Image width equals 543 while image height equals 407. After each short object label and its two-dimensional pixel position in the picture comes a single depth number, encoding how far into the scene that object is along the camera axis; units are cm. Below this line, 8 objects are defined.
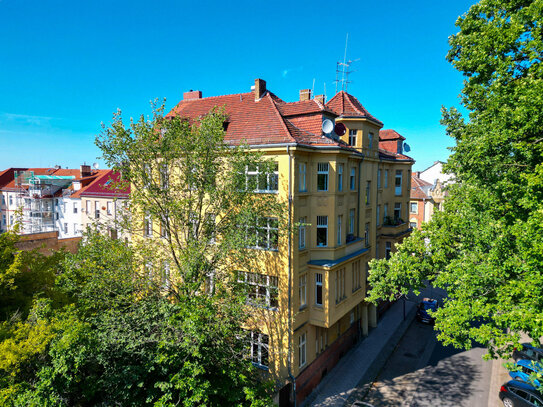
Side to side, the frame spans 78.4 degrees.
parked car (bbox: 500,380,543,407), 1661
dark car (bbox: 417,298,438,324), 2832
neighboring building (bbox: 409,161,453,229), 4850
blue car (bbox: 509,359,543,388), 1867
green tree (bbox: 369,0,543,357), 1121
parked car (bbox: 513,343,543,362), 2155
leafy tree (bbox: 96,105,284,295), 1455
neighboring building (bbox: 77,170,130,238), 3641
